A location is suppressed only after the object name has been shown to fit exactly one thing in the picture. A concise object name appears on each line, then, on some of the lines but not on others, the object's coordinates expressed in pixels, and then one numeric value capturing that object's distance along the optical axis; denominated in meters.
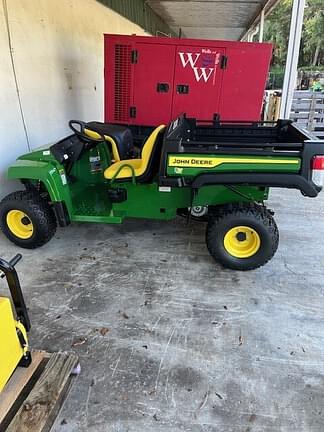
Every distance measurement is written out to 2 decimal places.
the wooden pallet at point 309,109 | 8.12
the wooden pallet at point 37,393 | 1.51
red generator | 4.38
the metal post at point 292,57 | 4.53
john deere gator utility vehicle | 2.51
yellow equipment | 1.48
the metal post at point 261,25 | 8.34
